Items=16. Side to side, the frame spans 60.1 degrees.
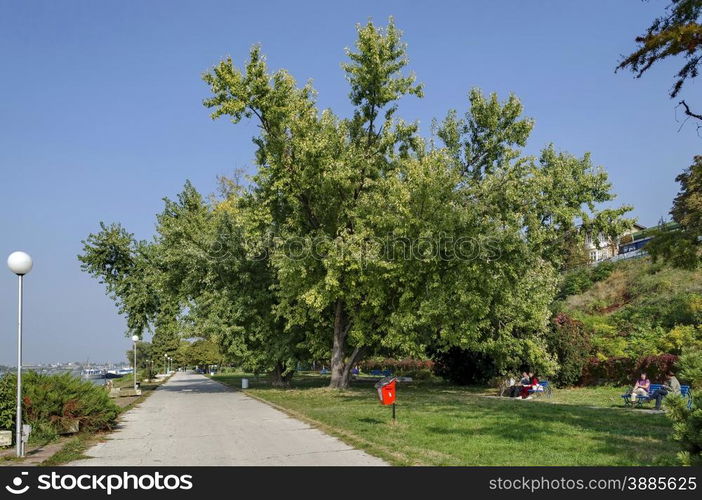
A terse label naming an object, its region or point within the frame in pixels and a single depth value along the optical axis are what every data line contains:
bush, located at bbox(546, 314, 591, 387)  27.67
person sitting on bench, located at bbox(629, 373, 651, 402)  18.64
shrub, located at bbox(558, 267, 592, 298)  50.12
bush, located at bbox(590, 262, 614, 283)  50.47
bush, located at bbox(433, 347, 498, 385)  31.31
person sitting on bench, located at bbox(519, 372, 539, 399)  23.07
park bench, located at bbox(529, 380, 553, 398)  23.50
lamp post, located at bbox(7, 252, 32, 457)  10.88
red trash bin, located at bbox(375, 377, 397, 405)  13.96
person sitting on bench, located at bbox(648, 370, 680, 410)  17.50
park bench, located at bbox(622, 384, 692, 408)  18.64
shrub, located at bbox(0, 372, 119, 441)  12.43
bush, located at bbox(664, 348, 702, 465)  7.73
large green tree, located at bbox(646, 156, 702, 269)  12.42
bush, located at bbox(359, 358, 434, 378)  43.47
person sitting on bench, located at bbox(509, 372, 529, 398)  23.86
